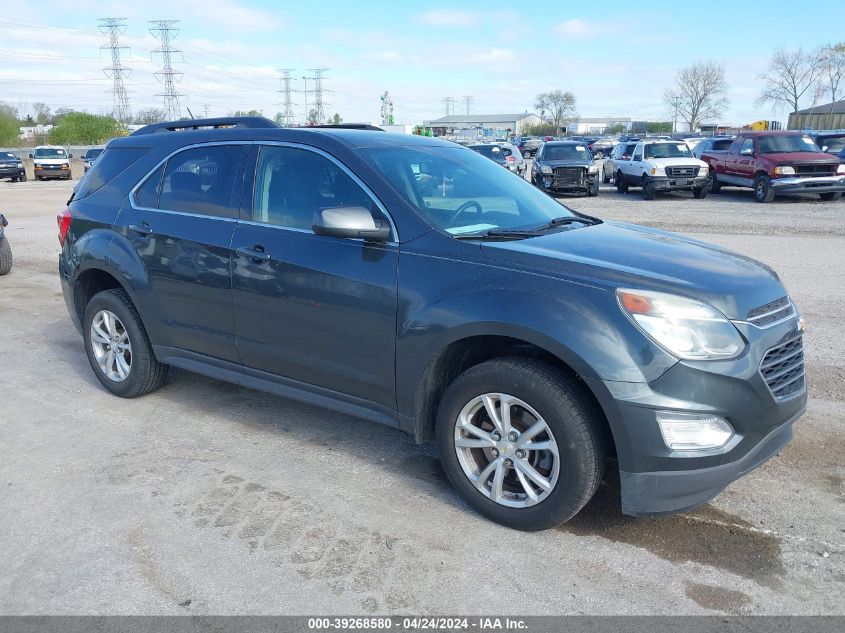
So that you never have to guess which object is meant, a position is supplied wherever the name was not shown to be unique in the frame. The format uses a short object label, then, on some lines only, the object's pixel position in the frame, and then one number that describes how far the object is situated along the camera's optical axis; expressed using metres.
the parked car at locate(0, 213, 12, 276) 10.49
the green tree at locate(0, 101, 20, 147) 74.00
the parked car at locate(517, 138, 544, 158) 60.06
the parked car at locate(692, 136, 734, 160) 22.96
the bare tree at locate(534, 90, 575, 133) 128.75
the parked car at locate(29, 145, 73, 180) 39.47
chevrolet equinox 3.15
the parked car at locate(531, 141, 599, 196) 22.61
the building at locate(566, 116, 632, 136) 117.25
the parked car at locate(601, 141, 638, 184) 24.97
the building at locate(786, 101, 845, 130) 57.56
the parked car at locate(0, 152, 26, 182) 39.25
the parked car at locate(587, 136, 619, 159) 51.42
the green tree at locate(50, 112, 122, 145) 77.56
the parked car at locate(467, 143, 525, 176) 24.17
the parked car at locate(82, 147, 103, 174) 37.30
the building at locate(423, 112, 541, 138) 137.62
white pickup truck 21.66
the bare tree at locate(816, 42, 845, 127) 80.31
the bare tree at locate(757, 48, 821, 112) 83.19
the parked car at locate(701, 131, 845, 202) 19.42
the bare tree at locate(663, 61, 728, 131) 97.83
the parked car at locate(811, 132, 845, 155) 23.50
